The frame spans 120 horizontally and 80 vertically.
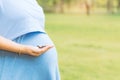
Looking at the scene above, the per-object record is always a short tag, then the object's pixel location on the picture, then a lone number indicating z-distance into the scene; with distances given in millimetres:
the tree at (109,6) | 41469
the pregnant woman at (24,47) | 2008
